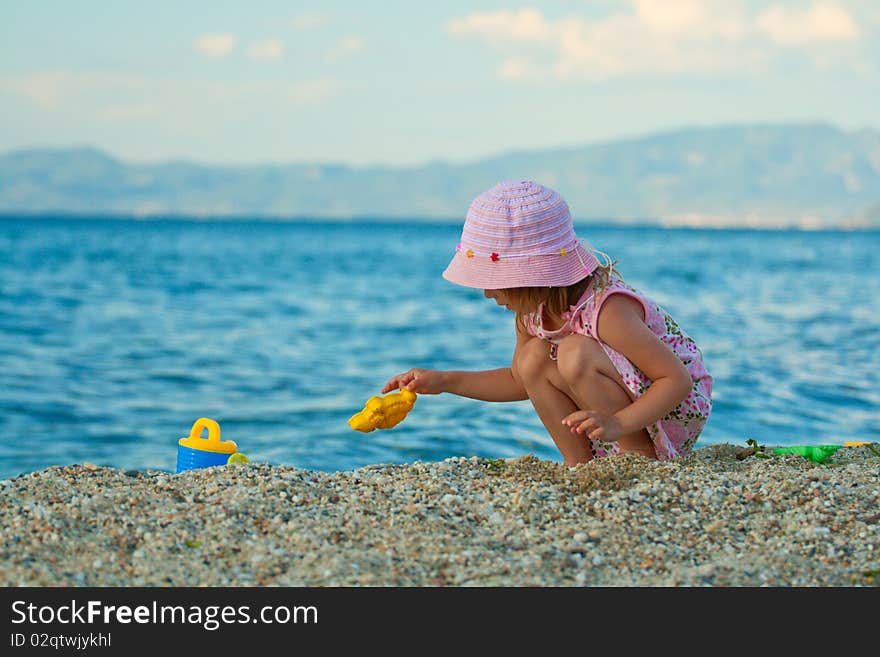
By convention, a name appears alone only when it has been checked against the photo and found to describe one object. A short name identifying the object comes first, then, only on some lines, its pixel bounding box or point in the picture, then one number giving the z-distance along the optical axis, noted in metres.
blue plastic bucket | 3.95
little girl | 3.49
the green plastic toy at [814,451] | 4.04
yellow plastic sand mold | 3.87
